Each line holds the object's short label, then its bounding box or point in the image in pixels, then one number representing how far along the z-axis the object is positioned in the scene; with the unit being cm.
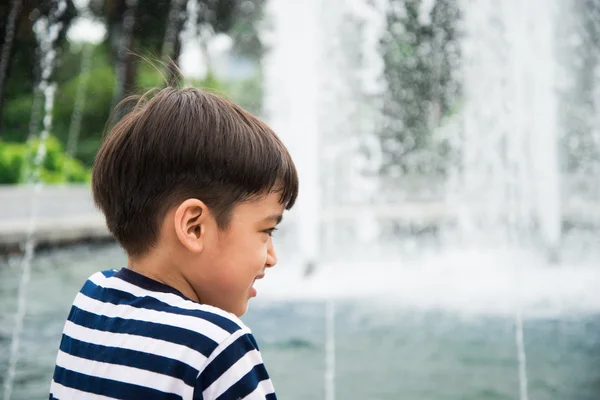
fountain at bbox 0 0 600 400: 342
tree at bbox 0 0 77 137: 585
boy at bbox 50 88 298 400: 88
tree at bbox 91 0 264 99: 963
